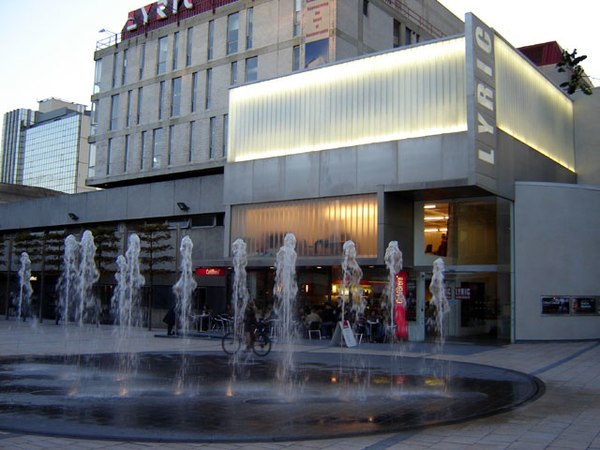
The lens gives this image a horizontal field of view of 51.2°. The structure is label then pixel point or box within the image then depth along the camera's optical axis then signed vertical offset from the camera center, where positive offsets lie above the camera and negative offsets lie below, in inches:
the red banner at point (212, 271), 1194.0 +35.8
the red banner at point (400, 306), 1024.2 -18.3
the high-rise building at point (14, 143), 6274.6 +1447.6
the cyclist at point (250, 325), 777.6 -42.5
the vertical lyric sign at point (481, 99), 940.6 +302.7
